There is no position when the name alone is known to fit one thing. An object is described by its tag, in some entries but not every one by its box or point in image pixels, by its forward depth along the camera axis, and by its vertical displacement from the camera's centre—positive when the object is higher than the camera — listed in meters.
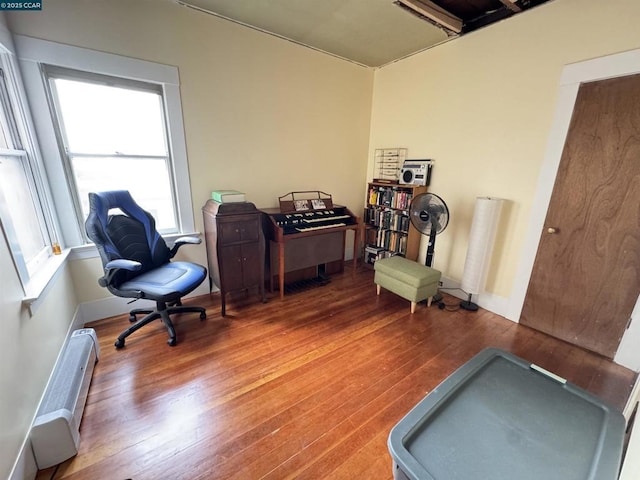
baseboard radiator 1.24 -1.22
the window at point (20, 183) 1.65 -0.17
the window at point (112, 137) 2.08 +0.17
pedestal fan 2.72 -0.51
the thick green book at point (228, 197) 2.43 -0.32
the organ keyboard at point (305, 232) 2.80 -0.73
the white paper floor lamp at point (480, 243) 2.48 -0.71
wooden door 1.93 -0.42
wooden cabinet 2.40 -0.76
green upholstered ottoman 2.59 -1.11
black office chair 1.92 -0.79
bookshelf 3.27 -0.74
